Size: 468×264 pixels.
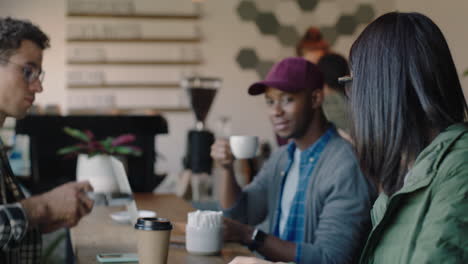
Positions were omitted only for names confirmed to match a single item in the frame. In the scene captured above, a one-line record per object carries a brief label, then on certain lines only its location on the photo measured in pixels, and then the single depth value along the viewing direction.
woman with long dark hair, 0.93
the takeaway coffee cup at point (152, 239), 1.16
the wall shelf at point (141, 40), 5.40
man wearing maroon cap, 1.69
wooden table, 1.38
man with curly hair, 1.24
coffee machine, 2.97
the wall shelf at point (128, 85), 5.41
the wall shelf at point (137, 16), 5.40
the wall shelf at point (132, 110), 5.36
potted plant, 2.26
